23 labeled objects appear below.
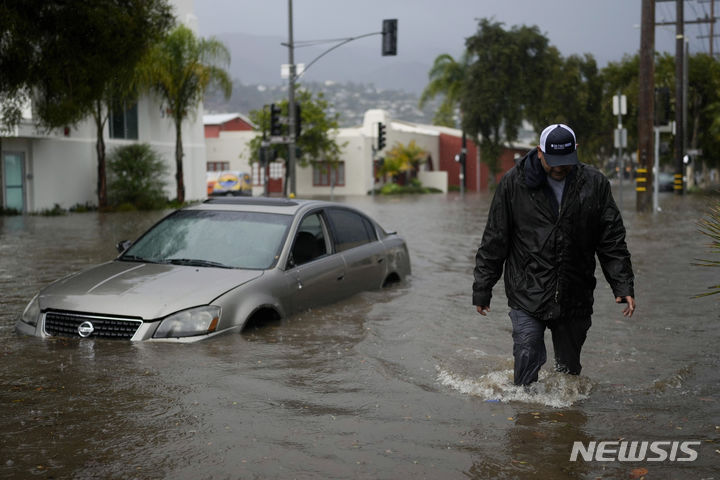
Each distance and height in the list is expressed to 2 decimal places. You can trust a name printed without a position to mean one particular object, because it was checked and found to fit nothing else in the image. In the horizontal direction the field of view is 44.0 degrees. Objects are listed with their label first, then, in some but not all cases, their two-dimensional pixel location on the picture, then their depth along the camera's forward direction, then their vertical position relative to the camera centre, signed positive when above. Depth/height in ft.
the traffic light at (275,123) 104.12 +6.96
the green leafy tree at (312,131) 179.93 +10.49
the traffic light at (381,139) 157.17 +7.46
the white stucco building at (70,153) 94.02 +3.66
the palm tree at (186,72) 108.58 +13.77
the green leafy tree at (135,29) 48.19 +8.70
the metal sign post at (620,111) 87.81 +6.65
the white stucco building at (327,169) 193.67 +5.07
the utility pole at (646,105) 87.51 +7.28
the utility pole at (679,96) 139.85 +13.13
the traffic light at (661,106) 94.38 +7.63
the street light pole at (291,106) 104.94 +9.09
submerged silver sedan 22.31 -2.59
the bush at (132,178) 105.19 +0.77
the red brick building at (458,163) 228.84 +4.66
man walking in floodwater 16.96 -1.30
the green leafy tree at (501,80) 183.93 +20.72
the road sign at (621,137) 88.28 +4.04
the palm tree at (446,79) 201.05 +23.04
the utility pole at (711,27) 189.01 +32.65
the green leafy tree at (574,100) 186.19 +16.93
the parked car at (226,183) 153.79 -0.02
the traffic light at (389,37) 92.43 +15.00
